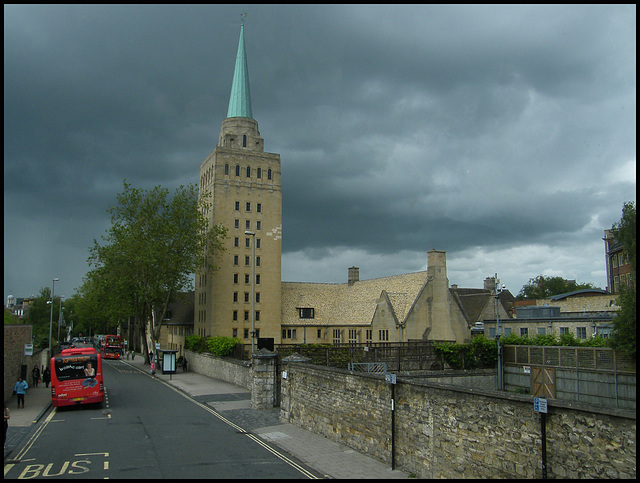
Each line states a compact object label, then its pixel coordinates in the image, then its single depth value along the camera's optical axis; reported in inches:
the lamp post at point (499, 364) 1381.6
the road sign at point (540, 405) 434.3
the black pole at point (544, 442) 433.4
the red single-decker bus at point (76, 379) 1071.6
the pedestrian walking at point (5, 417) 681.6
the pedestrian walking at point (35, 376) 1549.0
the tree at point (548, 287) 4247.0
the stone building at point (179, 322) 3019.2
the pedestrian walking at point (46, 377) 1584.6
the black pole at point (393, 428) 609.9
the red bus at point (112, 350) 3004.4
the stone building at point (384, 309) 2240.4
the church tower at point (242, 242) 2476.6
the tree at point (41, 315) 3828.7
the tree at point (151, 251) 2138.3
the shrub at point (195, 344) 2040.1
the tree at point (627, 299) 810.2
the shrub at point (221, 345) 1706.4
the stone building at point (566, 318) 1583.4
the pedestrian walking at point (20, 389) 1108.5
